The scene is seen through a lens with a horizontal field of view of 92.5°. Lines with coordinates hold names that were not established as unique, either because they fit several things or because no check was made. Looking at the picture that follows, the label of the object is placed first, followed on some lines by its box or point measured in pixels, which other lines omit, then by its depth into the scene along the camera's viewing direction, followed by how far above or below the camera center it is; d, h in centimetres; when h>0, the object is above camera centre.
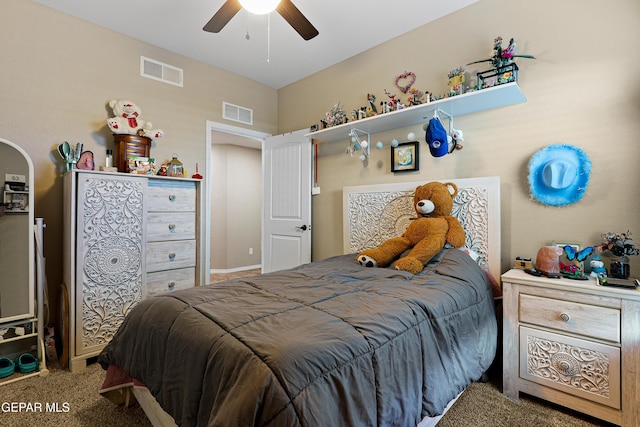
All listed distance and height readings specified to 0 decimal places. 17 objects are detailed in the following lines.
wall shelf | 209 +82
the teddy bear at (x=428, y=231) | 214 -13
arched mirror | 218 -15
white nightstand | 151 -71
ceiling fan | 177 +126
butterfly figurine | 180 -24
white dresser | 222 -28
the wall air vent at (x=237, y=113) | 361 +122
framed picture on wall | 275 +51
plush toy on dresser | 266 +83
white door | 352 +15
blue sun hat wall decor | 195 +25
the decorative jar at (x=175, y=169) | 288 +43
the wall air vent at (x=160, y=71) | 301 +145
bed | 89 -49
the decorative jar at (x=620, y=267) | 168 -31
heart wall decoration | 279 +123
